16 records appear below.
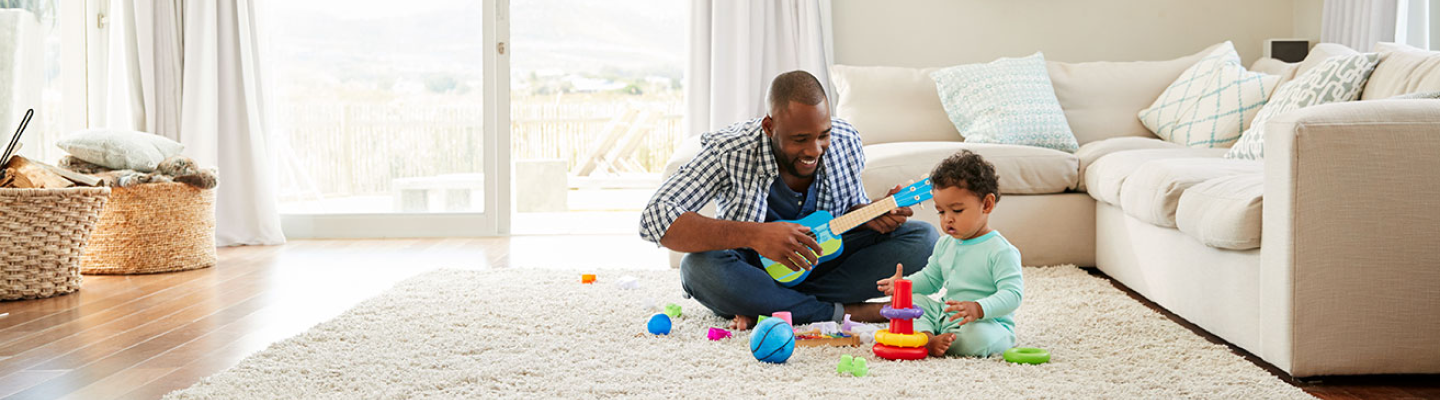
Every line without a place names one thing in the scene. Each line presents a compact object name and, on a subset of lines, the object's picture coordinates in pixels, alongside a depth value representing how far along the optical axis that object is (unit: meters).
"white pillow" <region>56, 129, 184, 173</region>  3.54
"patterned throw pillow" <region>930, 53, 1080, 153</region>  3.75
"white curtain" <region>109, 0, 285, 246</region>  4.33
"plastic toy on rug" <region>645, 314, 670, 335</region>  2.31
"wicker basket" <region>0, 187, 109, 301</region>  2.97
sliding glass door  4.66
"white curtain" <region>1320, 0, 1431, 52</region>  3.76
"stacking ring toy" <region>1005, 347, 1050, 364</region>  1.99
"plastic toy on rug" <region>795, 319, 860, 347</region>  2.15
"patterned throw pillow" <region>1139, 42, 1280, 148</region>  3.49
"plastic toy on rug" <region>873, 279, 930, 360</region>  1.96
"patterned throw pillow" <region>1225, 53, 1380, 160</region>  2.85
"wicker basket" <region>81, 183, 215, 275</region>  3.55
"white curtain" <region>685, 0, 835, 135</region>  4.58
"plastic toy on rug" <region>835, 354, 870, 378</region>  1.91
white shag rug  1.83
